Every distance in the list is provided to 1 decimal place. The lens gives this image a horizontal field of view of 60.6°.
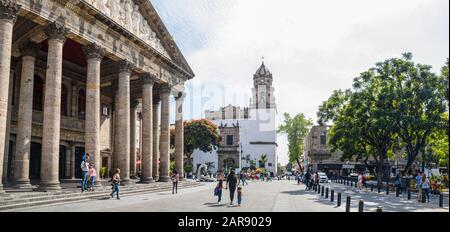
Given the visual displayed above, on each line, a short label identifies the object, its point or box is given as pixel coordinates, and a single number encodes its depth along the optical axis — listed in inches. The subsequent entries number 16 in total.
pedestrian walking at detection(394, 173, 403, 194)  964.6
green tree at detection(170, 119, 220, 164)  2504.9
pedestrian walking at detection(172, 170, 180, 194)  909.3
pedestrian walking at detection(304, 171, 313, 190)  1194.0
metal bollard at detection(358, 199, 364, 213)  450.0
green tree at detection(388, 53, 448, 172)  1079.6
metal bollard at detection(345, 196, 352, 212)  517.1
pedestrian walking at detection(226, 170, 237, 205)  650.8
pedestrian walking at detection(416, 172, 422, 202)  803.4
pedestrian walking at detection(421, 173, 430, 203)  781.3
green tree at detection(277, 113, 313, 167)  3225.4
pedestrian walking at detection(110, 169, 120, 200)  710.5
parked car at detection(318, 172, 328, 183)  1828.7
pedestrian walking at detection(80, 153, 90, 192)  723.0
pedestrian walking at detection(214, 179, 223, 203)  687.1
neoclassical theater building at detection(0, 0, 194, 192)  694.5
